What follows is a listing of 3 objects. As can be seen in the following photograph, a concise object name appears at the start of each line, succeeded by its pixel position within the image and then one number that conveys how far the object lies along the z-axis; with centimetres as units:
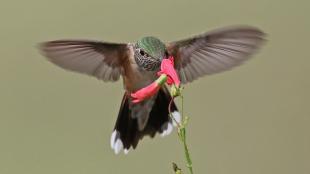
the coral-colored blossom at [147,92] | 436
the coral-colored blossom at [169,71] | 432
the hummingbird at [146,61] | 554
